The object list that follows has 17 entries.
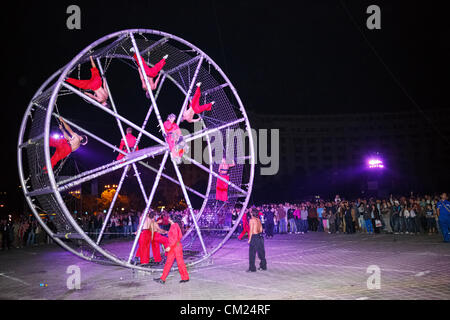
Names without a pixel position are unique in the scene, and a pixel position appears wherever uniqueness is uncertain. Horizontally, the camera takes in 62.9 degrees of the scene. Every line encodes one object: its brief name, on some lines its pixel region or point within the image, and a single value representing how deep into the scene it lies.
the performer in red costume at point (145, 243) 11.83
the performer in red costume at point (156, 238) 11.86
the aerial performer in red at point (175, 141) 10.38
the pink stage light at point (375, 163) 50.89
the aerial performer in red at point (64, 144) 9.34
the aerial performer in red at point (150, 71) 9.97
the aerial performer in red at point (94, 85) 9.24
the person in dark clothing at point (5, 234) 21.59
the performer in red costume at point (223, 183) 11.96
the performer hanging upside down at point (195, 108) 10.76
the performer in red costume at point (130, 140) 12.36
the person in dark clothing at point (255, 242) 10.75
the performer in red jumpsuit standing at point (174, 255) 9.35
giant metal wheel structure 8.82
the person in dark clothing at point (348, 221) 22.37
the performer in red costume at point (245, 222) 20.95
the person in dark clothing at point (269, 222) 23.16
